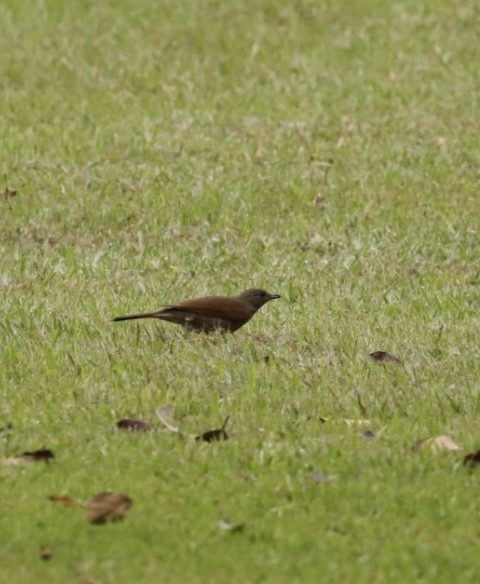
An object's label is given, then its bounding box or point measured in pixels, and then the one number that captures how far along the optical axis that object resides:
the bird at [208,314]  16.95
